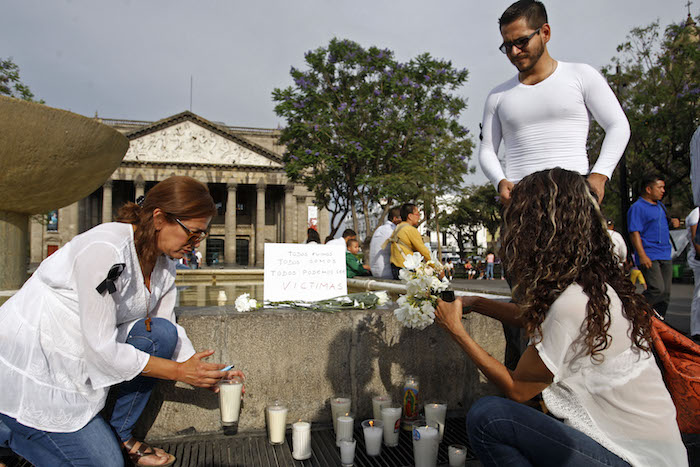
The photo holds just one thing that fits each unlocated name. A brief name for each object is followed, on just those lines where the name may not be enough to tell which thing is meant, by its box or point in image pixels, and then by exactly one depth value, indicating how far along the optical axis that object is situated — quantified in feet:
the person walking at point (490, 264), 79.25
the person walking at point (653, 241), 18.39
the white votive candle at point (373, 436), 8.76
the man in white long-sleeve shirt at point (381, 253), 24.34
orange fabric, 5.57
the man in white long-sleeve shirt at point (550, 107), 9.20
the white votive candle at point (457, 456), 8.04
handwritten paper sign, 11.16
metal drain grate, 8.48
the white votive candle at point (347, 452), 8.34
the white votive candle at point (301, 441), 8.58
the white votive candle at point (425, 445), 8.00
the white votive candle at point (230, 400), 8.95
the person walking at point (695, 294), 12.89
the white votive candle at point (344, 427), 8.76
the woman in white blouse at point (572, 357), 5.32
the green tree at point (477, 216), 130.82
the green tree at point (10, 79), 56.13
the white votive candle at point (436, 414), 9.38
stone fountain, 11.66
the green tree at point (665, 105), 57.31
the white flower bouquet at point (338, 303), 10.29
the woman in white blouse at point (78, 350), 6.31
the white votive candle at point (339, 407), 9.49
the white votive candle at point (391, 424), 9.20
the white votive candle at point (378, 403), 9.51
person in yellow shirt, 20.43
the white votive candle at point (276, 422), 9.06
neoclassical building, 154.81
